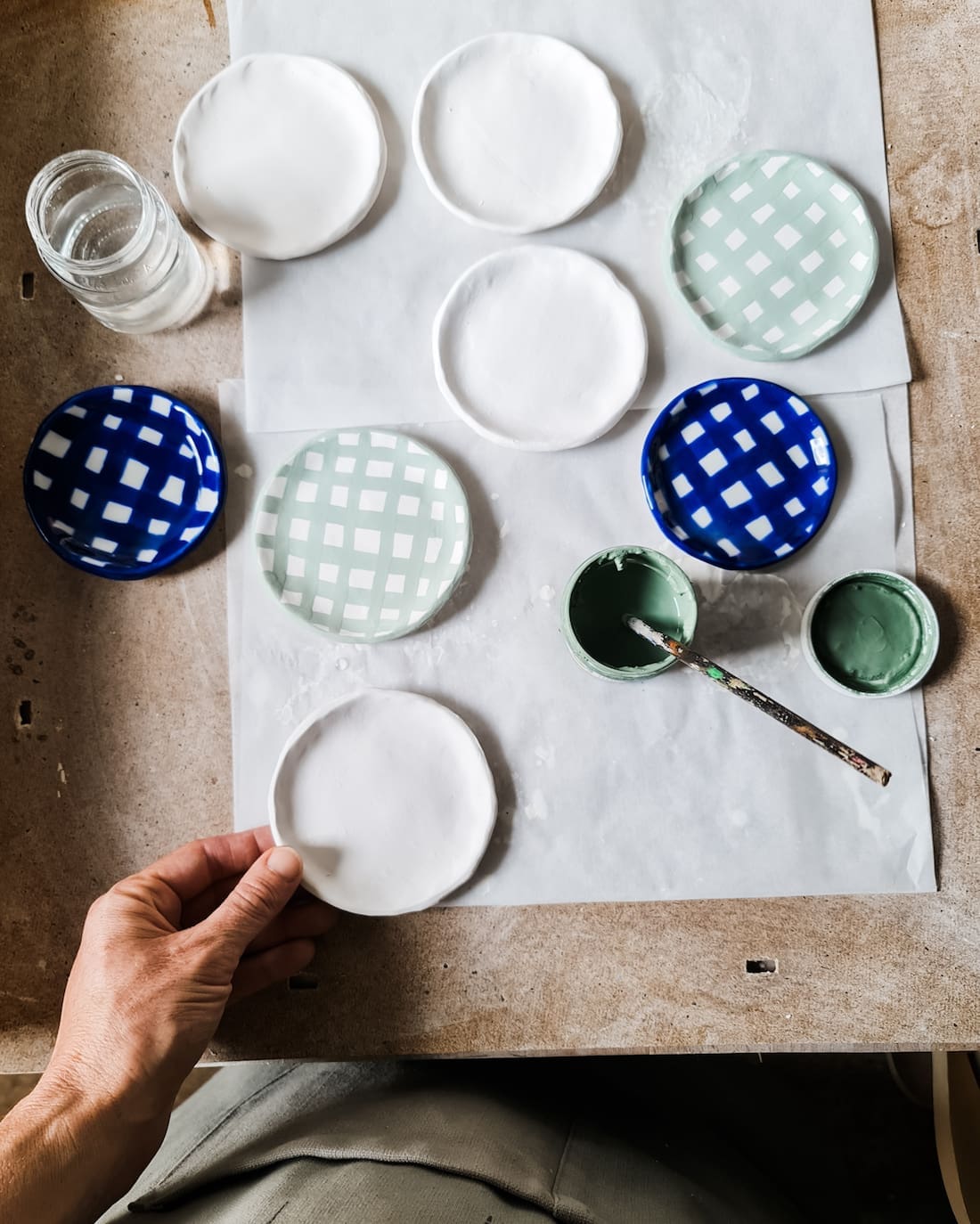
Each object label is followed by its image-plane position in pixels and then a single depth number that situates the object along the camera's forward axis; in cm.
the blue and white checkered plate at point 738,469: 89
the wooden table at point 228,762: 87
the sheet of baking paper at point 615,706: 88
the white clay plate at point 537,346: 90
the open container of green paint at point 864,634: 86
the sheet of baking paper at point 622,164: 93
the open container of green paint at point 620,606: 84
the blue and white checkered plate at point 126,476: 91
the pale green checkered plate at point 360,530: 90
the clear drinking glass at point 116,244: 85
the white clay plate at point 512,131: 92
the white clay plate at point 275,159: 92
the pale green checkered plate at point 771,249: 90
